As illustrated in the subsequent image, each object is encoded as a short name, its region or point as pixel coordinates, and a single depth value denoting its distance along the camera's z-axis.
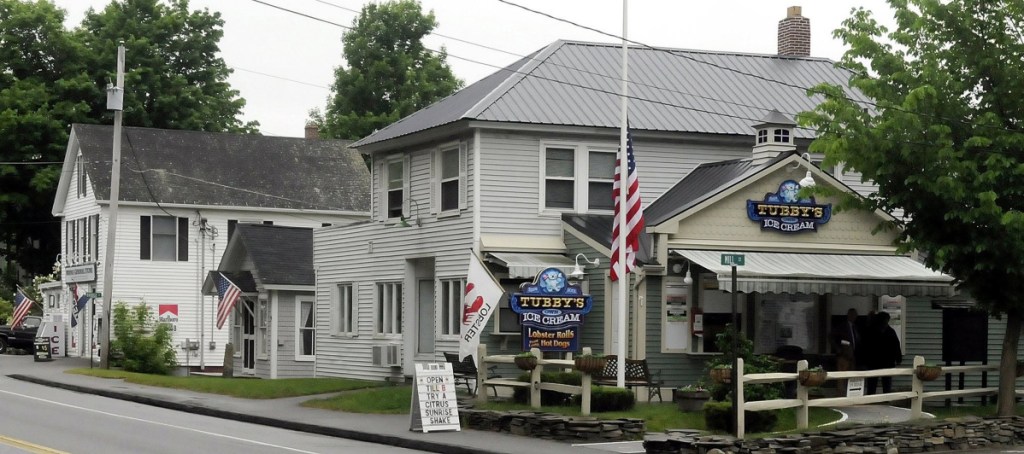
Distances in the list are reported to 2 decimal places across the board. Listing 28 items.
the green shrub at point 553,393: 24.88
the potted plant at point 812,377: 20.69
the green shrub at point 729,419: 20.50
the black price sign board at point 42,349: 46.25
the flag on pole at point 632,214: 24.45
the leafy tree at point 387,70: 68.69
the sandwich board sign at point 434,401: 22.42
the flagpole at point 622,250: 24.00
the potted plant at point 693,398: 23.69
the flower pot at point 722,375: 20.58
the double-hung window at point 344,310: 35.28
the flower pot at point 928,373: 22.50
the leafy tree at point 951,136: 22.42
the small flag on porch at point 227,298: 37.31
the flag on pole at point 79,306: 45.49
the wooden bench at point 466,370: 27.25
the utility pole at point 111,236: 39.25
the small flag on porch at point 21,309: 50.16
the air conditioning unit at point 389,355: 32.34
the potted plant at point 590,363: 22.53
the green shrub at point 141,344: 40.53
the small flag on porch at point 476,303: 26.31
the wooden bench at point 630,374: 24.77
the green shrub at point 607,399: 23.69
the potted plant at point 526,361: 23.89
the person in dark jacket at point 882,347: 26.73
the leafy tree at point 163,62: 63.06
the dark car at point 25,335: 52.47
